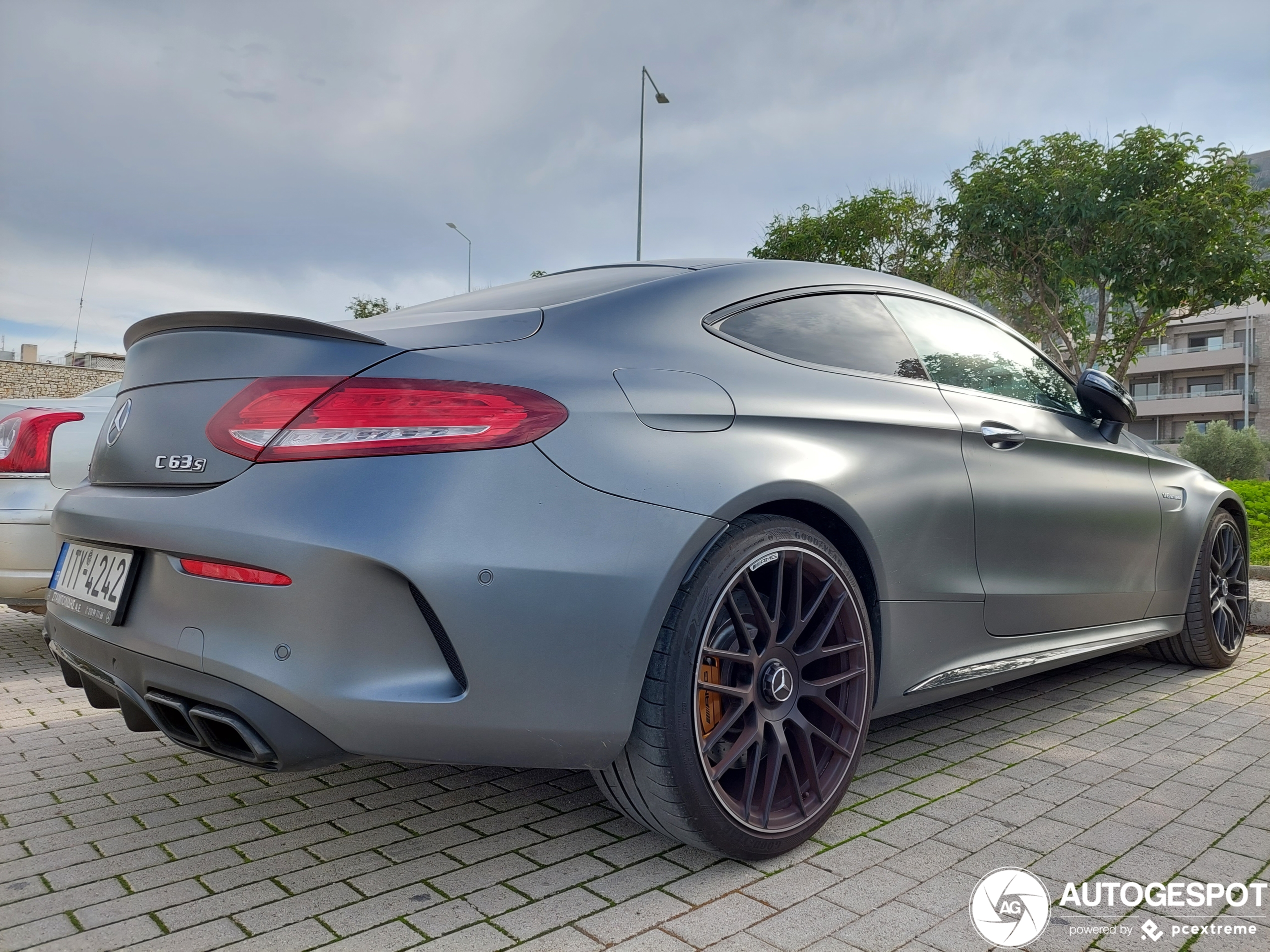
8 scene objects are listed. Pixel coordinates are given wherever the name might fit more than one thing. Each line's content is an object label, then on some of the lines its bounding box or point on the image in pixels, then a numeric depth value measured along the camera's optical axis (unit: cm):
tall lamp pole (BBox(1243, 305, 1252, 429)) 6250
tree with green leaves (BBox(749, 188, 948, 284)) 2261
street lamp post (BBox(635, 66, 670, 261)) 2281
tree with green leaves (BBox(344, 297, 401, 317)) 4653
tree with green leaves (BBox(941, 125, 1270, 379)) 1462
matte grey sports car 191
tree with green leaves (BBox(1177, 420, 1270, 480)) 3222
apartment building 6400
